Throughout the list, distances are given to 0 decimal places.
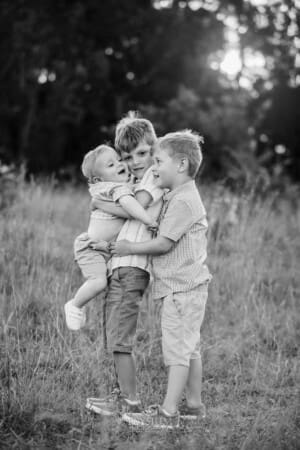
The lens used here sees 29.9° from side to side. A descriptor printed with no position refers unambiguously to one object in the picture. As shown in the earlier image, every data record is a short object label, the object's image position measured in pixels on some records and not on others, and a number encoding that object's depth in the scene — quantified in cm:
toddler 309
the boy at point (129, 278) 304
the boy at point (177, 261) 299
